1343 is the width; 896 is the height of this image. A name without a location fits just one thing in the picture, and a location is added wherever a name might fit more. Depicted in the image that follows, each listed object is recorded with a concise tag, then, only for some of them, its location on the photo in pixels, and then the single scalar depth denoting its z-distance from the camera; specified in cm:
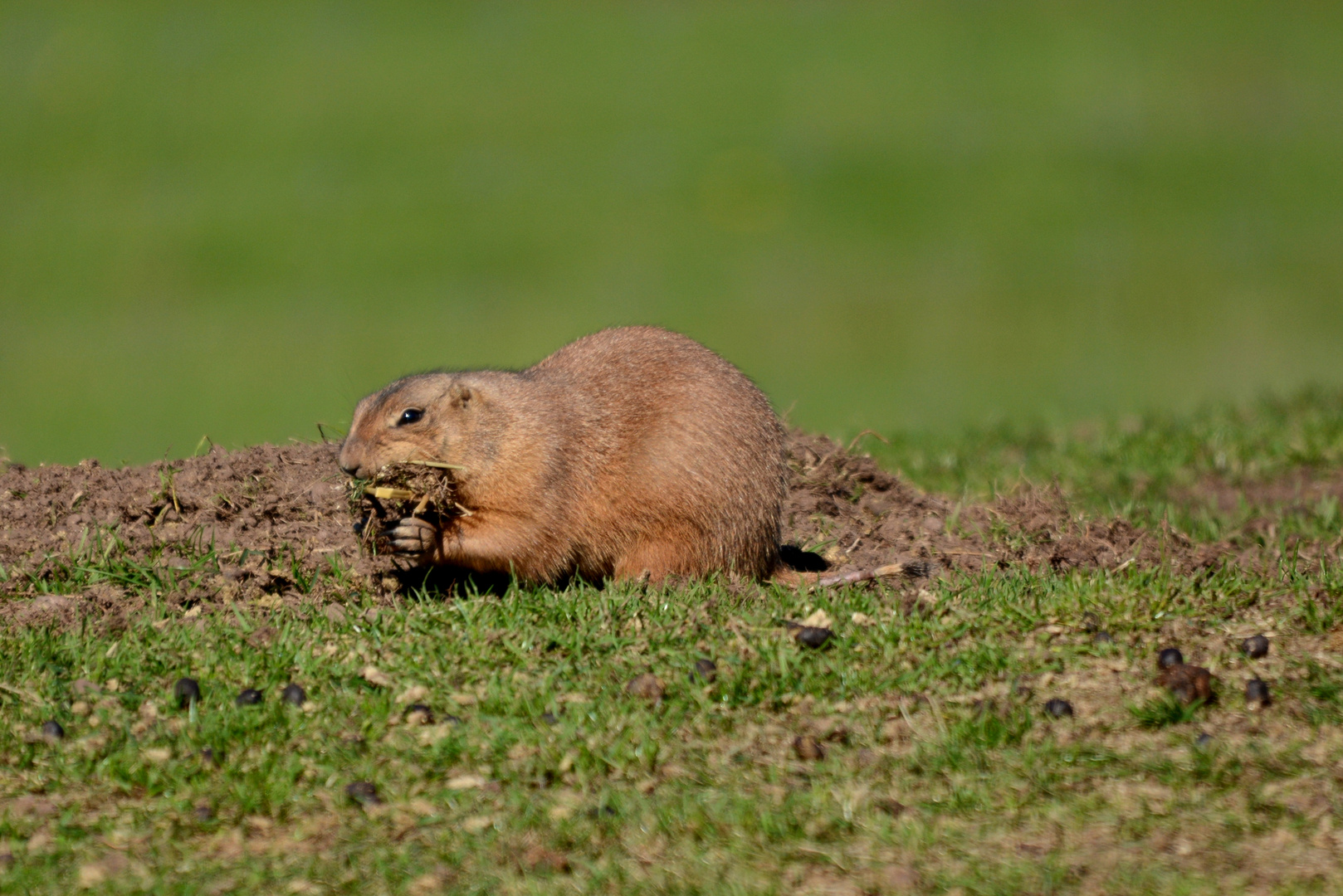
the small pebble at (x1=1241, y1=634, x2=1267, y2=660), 1152
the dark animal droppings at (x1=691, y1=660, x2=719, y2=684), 1127
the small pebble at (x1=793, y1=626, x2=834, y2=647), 1166
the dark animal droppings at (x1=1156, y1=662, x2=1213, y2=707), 1088
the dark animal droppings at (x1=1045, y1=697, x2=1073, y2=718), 1087
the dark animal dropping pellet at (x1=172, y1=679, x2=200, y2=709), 1112
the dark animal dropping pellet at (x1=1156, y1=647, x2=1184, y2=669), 1131
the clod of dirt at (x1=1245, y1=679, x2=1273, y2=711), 1091
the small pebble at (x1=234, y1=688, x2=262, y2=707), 1109
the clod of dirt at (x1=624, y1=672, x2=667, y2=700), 1112
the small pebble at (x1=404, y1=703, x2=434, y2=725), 1098
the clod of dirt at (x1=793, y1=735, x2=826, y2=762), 1052
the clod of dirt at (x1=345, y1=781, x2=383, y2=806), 1015
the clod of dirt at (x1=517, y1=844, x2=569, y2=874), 932
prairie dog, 1315
